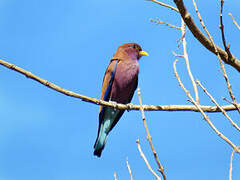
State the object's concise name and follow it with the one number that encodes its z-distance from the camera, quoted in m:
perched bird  12.12
